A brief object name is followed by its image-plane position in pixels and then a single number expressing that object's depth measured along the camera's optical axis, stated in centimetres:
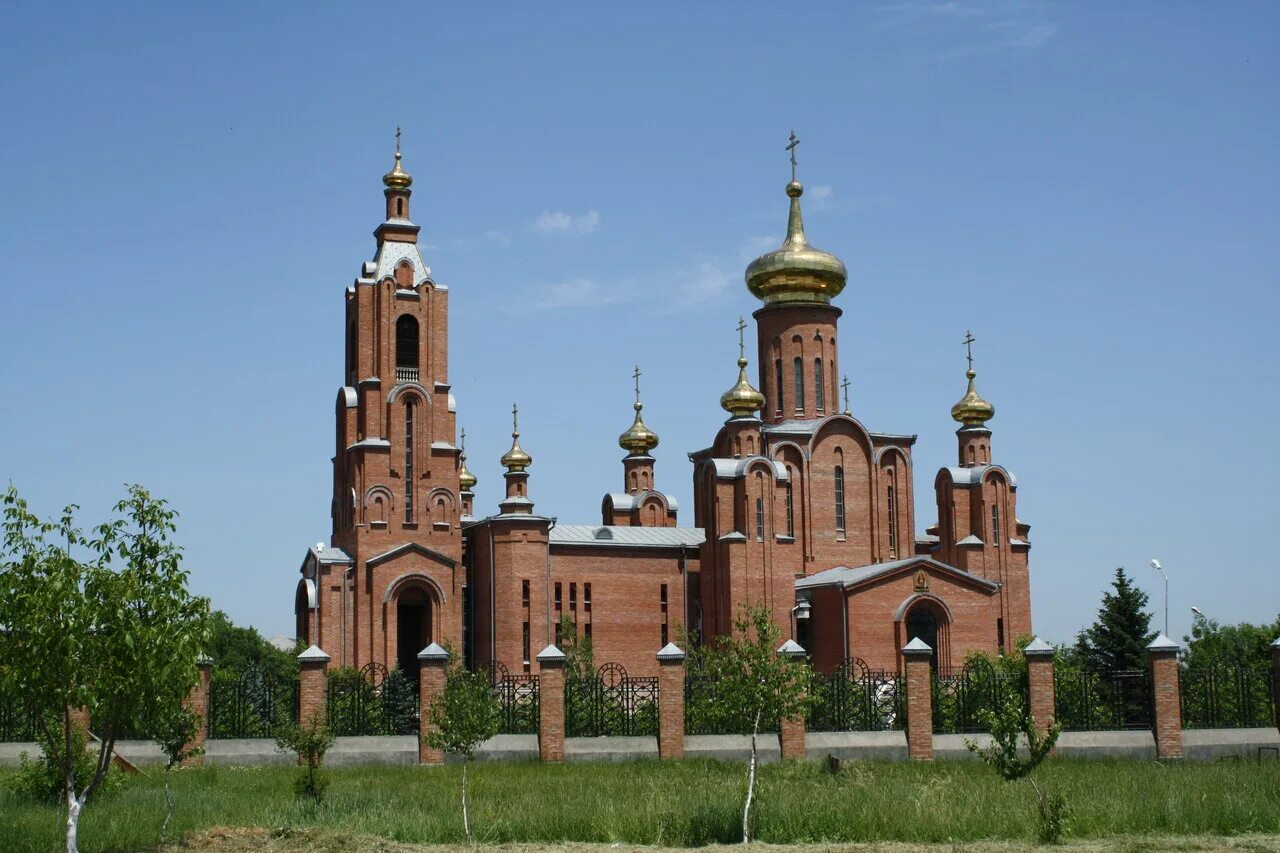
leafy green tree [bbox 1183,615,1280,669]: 3649
